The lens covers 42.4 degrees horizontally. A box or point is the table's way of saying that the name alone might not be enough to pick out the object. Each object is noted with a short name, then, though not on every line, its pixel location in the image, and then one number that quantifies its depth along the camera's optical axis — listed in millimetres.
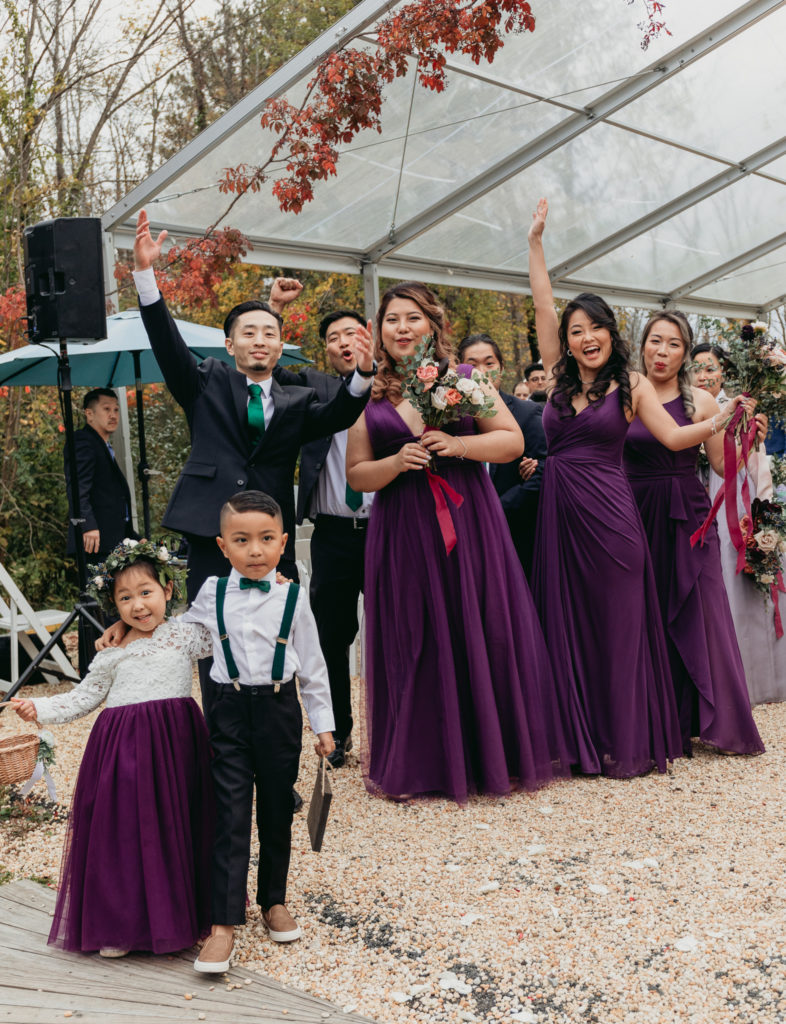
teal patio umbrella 6668
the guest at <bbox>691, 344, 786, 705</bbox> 5711
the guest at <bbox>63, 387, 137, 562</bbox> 6840
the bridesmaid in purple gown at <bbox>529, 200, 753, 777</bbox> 4496
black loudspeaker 5609
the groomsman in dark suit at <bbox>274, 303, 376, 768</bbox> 4703
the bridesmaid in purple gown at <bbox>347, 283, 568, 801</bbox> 4215
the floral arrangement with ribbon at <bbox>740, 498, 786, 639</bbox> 5570
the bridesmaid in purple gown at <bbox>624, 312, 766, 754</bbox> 4707
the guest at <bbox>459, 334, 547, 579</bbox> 5496
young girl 2811
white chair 6797
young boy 2898
